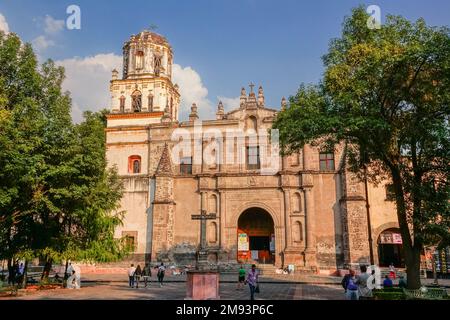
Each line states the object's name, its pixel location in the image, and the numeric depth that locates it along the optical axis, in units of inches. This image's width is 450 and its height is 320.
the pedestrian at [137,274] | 863.0
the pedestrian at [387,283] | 589.7
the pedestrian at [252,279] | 643.7
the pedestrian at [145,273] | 882.6
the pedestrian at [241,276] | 839.3
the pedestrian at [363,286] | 546.4
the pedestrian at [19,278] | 832.4
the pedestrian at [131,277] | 860.6
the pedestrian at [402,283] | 635.2
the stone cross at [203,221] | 608.8
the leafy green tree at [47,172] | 712.4
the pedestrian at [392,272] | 992.2
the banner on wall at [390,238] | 1198.3
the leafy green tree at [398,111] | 569.3
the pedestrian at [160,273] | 889.5
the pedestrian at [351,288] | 514.0
